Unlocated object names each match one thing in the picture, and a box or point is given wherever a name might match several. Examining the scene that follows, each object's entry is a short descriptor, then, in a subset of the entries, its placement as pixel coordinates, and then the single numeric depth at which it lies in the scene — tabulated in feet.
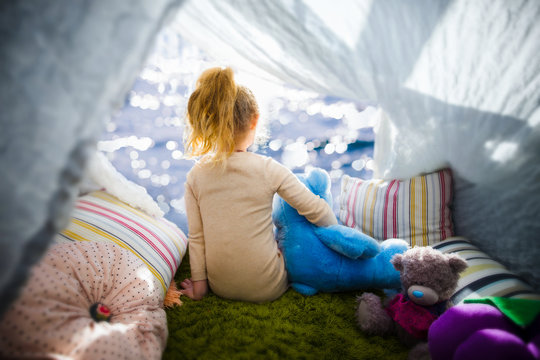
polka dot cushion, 1.99
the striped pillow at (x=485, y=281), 2.76
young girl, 3.21
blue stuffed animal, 3.36
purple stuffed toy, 1.98
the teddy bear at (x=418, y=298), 2.80
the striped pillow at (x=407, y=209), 3.77
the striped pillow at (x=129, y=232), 3.43
